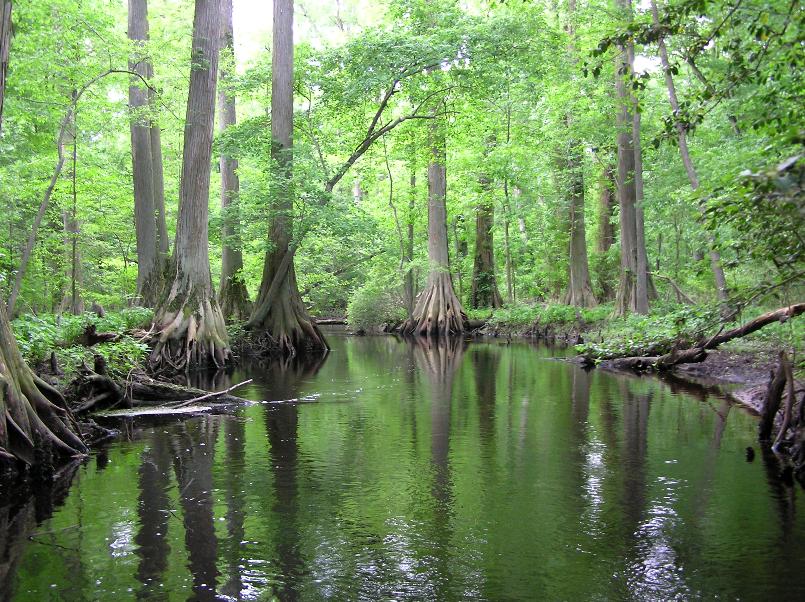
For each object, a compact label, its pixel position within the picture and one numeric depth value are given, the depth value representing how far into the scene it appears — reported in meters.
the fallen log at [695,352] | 7.79
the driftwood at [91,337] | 10.07
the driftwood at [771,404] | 6.84
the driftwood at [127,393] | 8.38
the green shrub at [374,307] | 28.20
